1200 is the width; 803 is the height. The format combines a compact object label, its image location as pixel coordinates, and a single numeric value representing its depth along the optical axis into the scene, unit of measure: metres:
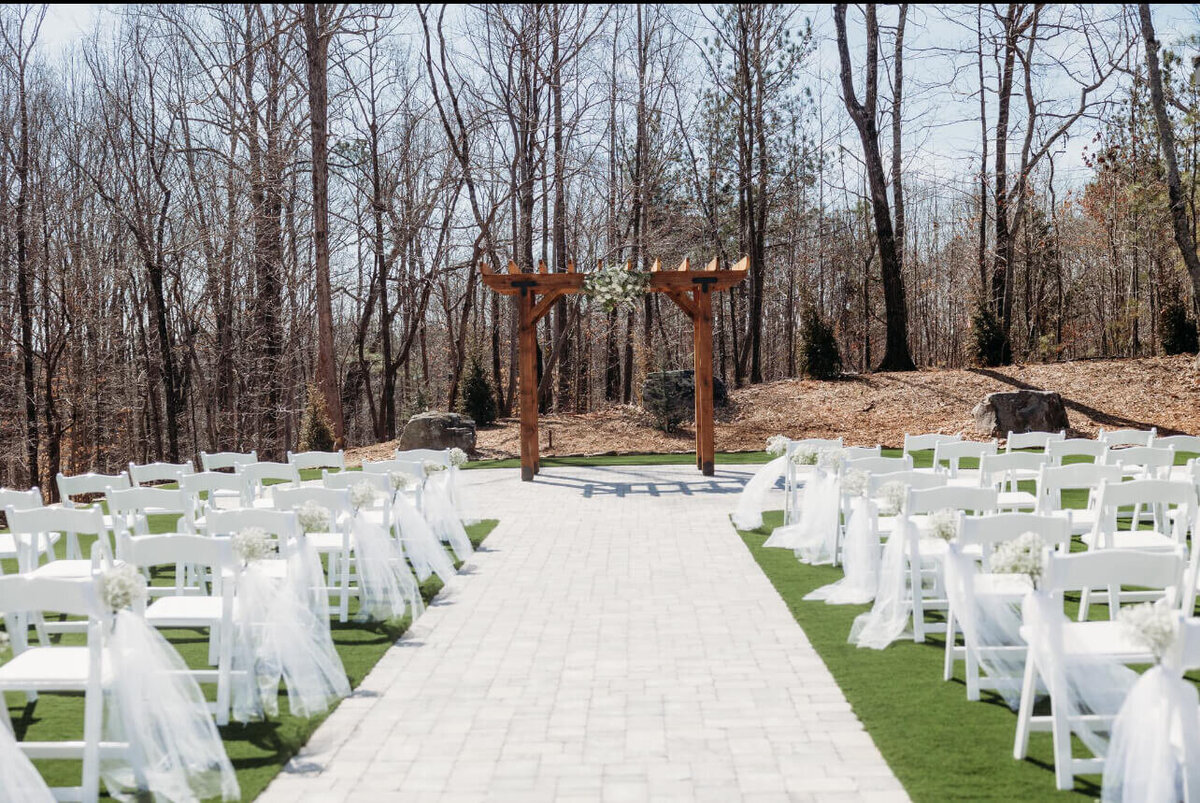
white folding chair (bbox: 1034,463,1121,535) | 6.93
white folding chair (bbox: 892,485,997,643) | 5.78
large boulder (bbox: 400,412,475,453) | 17.95
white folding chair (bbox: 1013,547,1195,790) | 3.70
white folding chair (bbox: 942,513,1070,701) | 4.74
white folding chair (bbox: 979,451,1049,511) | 7.80
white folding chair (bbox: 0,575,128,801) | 3.67
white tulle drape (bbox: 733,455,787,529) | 10.32
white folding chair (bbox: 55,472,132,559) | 8.17
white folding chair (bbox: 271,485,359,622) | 6.79
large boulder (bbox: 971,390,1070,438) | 17.20
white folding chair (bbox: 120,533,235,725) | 4.65
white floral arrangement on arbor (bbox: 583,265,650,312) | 14.05
